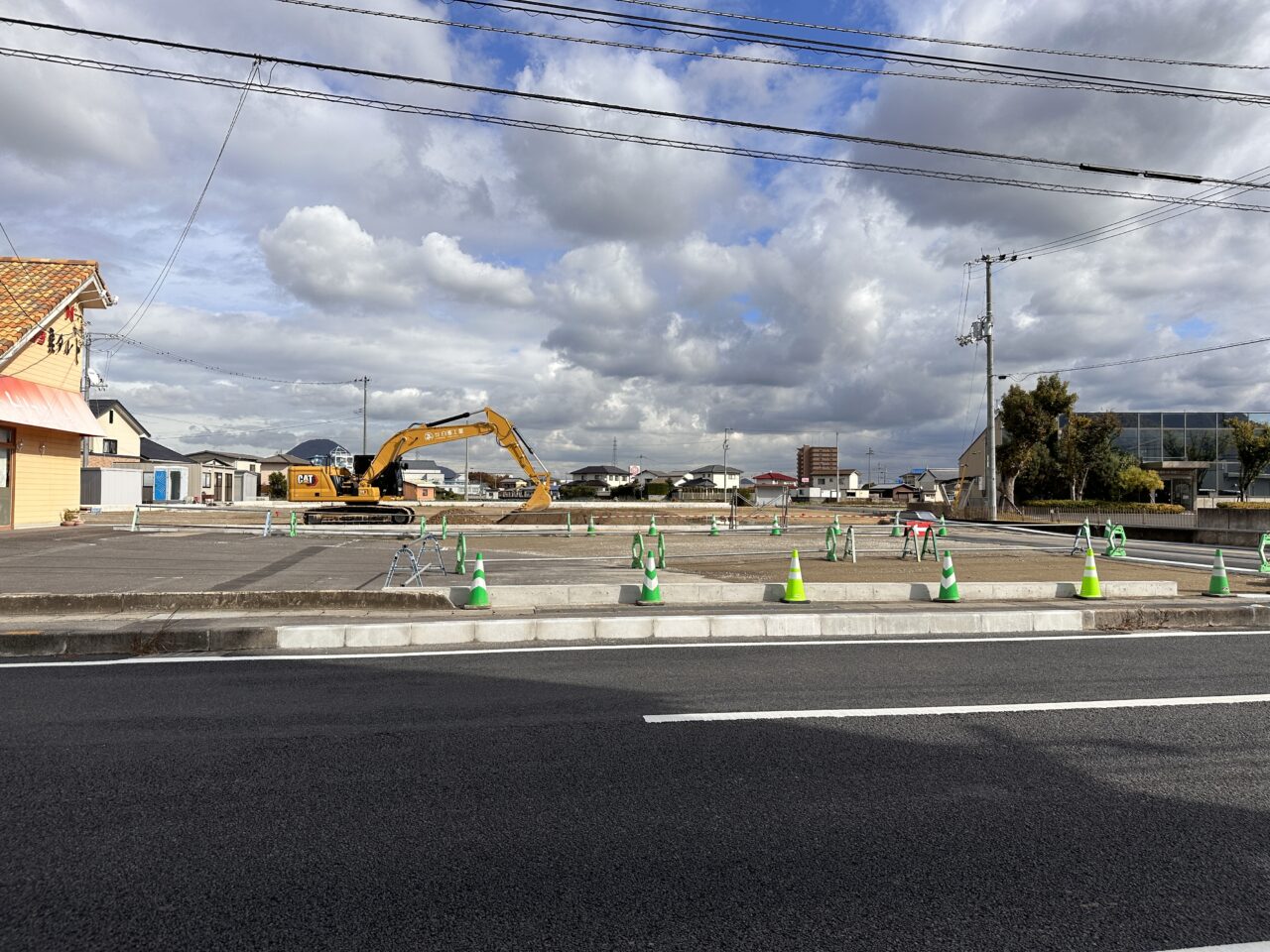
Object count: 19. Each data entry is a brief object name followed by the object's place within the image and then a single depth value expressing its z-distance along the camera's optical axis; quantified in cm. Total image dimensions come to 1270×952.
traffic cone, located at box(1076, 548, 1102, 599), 1177
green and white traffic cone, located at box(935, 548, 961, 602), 1141
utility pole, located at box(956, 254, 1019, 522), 4116
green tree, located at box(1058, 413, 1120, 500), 4662
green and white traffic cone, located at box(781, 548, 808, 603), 1136
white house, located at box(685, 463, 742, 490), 12175
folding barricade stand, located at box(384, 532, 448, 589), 1198
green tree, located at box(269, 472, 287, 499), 7089
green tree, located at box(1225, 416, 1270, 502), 4208
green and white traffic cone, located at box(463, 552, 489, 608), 1040
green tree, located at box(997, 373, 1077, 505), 4531
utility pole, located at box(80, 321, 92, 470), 3862
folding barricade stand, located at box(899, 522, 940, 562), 1798
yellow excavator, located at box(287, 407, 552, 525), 3259
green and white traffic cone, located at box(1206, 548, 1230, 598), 1241
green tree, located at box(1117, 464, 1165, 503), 4731
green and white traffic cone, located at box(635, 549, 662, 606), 1089
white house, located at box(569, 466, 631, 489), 13612
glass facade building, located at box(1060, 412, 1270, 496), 5438
